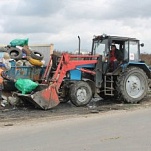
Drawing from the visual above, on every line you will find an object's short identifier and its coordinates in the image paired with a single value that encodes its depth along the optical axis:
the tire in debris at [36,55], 15.83
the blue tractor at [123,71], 14.38
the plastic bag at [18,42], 16.61
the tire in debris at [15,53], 15.39
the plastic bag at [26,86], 13.03
